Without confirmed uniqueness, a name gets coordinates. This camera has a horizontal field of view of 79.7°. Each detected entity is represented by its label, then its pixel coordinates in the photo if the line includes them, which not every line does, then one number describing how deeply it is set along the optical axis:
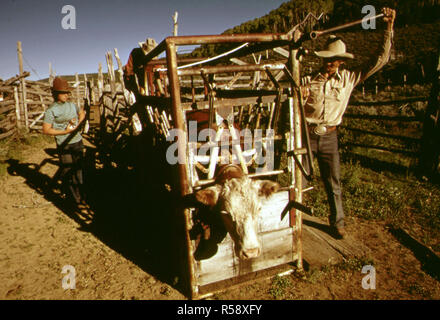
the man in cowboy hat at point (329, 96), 4.02
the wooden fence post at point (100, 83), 14.29
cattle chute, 2.98
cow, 2.68
